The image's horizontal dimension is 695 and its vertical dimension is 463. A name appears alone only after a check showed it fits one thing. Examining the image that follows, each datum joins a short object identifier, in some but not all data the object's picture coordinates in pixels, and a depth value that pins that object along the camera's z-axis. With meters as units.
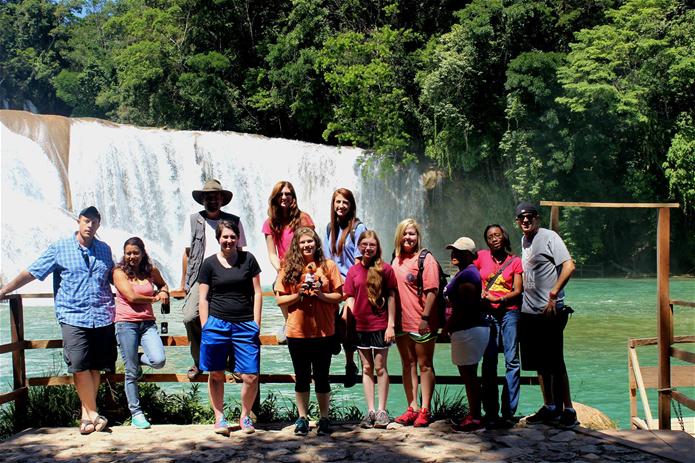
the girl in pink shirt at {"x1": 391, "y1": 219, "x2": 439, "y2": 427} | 5.88
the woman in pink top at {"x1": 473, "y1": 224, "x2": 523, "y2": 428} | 5.95
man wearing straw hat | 6.08
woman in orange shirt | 5.75
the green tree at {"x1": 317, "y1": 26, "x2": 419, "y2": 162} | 30.25
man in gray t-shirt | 5.88
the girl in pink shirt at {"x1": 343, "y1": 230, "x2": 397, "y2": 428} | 5.84
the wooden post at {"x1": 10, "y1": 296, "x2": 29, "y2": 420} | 6.24
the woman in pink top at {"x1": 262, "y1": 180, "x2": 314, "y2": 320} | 6.16
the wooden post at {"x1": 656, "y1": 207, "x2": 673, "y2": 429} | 6.13
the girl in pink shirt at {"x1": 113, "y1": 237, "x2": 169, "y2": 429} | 5.96
